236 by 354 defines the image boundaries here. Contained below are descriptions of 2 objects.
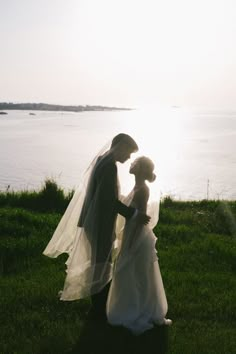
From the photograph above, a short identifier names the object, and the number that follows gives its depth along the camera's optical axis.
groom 6.23
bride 6.24
